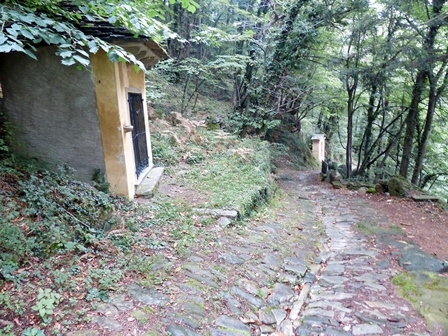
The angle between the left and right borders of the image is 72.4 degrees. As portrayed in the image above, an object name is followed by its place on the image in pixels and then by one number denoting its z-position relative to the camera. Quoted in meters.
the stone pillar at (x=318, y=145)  17.30
